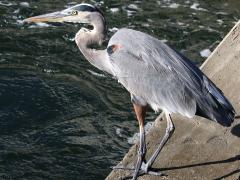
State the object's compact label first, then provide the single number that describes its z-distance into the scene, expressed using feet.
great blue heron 16.15
